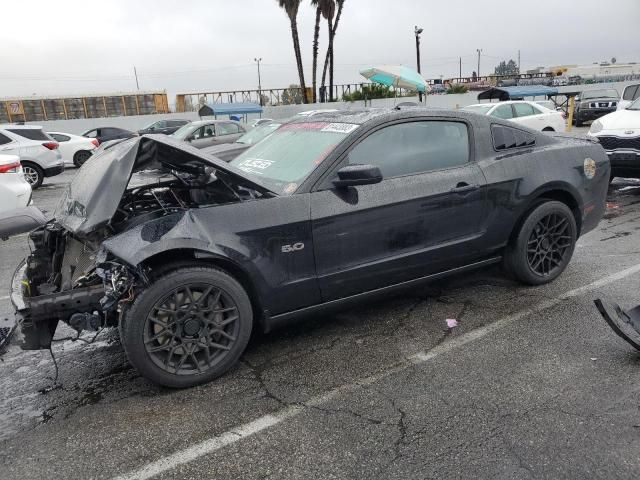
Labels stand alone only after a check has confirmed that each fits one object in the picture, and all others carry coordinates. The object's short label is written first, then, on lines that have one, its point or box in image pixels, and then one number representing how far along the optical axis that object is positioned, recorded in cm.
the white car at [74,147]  1764
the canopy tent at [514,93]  2533
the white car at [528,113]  1373
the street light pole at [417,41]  3944
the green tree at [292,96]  3928
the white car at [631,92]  1639
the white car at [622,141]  772
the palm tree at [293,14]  3238
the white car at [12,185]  667
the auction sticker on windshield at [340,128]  365
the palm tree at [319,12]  3316
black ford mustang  294
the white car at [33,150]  1291
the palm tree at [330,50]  3388
